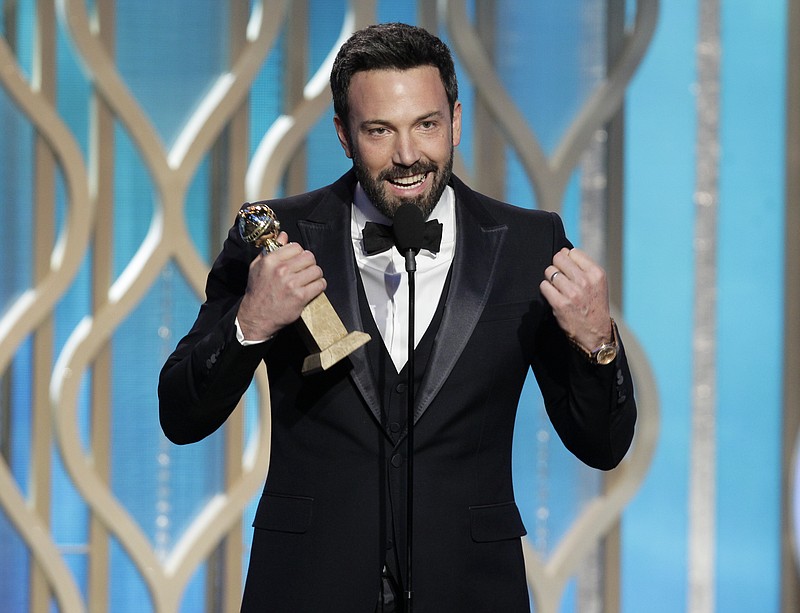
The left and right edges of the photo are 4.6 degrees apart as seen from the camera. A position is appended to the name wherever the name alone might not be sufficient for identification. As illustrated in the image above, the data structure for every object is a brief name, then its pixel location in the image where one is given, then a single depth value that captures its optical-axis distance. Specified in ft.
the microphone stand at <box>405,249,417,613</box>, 36.89
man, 37.20
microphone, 37.02
